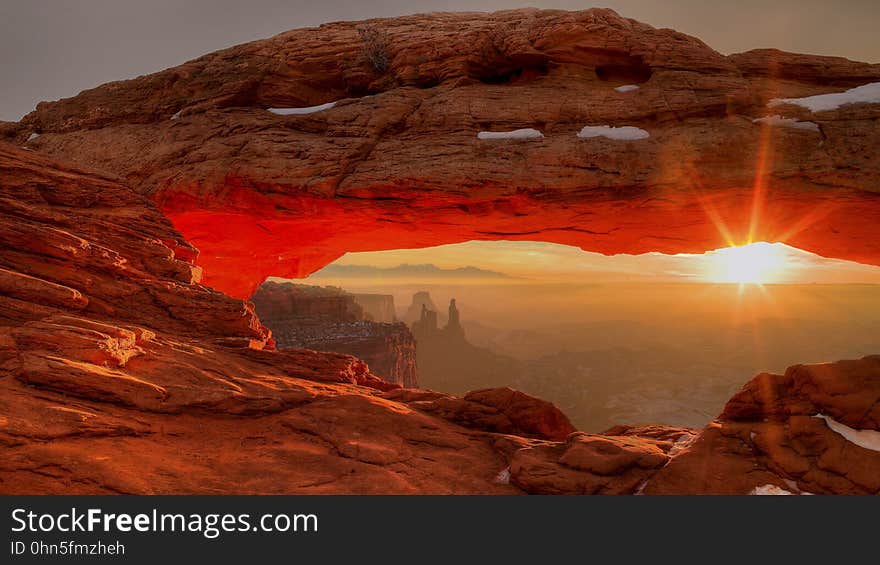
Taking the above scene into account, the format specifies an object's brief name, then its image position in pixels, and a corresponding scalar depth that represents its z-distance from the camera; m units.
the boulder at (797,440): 7.48
